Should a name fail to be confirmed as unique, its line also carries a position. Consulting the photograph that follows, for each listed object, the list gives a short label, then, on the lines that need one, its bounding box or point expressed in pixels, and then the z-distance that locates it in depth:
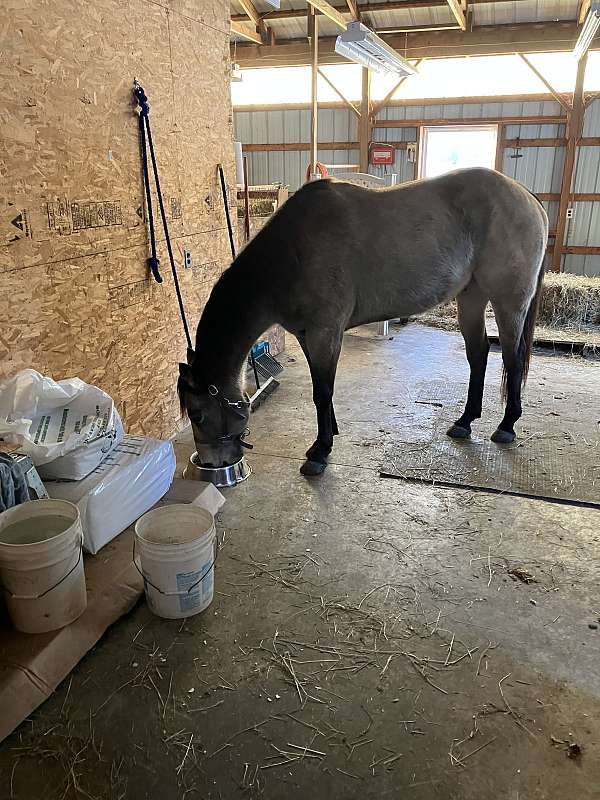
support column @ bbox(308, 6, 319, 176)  6.30
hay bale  7.09
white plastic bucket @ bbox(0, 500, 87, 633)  1.86
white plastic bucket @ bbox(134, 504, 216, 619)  2.11
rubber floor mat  3.23
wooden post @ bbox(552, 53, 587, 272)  9.13
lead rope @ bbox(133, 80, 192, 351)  3.17
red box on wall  10.61
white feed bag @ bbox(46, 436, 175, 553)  2.29
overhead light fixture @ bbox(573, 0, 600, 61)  5.25
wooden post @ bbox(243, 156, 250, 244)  4.91
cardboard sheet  1.79
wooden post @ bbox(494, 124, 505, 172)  9.89
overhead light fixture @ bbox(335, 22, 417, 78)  5.52
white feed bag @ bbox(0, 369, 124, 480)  2.21
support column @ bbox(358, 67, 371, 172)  10.43
